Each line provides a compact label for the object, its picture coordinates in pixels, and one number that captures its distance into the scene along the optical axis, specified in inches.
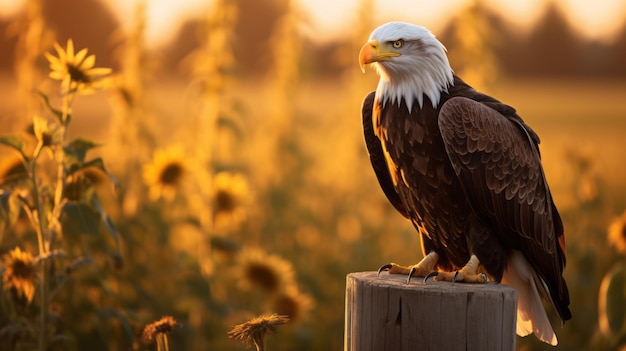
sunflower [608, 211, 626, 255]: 522.3
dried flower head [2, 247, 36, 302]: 361.2
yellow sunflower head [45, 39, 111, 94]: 357.7
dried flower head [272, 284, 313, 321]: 508.7
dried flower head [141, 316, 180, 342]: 295.6
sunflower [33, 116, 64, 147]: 343.6
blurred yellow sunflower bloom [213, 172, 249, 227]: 538.3
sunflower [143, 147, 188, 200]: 511.8
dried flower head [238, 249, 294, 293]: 506.9
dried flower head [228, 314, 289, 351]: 274.7
